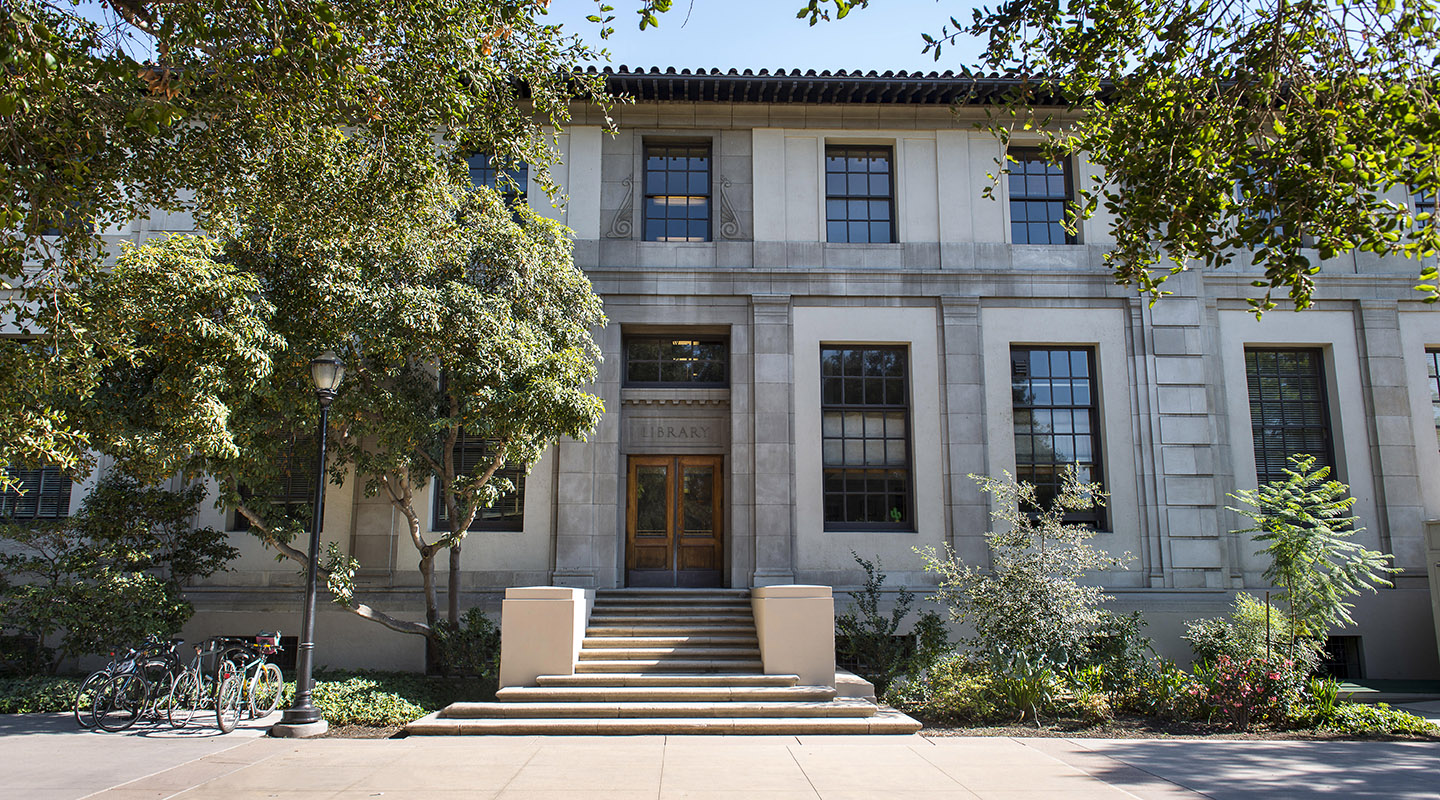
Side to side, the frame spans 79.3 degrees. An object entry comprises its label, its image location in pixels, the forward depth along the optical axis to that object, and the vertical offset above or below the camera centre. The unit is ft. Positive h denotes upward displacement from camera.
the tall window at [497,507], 51.16 +2.05
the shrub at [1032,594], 37.09 -2.41
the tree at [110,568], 39.78 -1.36
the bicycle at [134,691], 34.68 -6.02
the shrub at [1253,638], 38.58 -4.71
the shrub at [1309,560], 40.09 -1.07
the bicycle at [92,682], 34.63 -5.64
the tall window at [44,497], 51.98 +2.58
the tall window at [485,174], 54.54 +22.95
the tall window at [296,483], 45.47 +3.24
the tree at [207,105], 22.36 +12.65
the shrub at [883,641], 43.19 -5.31
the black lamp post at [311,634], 33.63 -3.80
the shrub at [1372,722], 35.17 -7.46
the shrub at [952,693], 36.96 -6.76
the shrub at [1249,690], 35.63 -6.34
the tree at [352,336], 30.35 +8.66
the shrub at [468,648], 42.86 -5.31
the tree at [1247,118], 22.06 +11.65
